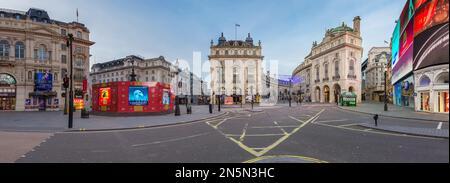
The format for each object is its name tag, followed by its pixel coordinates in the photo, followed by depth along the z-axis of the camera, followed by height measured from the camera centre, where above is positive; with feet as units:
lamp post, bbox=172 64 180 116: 66.27 -5.25
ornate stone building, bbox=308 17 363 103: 168.45 +30.22
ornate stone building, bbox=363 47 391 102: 232.53 +27.52
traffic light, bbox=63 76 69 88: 45.39 +3.20
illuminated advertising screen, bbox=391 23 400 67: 99.14 +25.81
